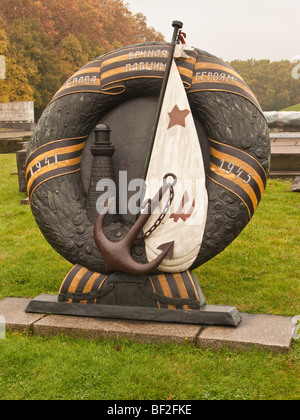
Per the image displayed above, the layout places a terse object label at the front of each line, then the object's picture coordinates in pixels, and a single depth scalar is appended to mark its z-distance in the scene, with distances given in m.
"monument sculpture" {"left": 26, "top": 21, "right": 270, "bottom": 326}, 4.47
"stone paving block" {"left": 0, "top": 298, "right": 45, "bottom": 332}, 4.57
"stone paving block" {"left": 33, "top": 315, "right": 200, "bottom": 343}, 4.21
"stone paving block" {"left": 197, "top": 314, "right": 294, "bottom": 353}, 4.02
